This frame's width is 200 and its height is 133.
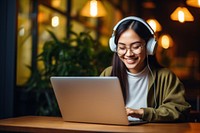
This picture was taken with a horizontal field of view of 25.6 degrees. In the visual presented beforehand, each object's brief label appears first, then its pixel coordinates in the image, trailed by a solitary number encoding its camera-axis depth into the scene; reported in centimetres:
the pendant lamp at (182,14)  339
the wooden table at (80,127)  138
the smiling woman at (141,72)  169
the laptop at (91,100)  145
